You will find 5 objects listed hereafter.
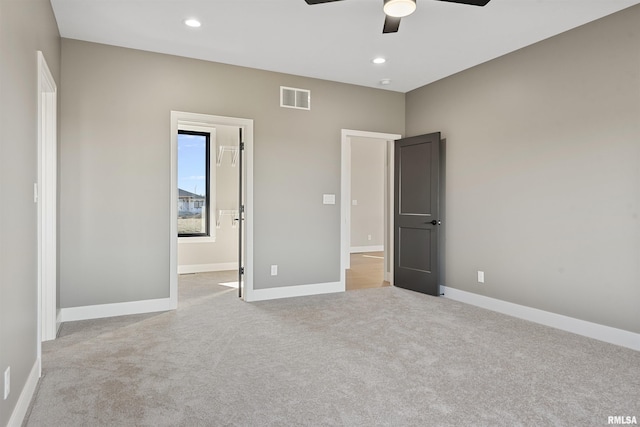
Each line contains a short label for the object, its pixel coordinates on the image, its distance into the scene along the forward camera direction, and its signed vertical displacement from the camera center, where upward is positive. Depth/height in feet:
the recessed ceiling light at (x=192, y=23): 11.52 +5.63
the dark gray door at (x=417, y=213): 16.52 +0.10
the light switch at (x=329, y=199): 17.02 +0.68
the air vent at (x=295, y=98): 16.15 +4.81
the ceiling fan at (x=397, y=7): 8.80 +4.78
